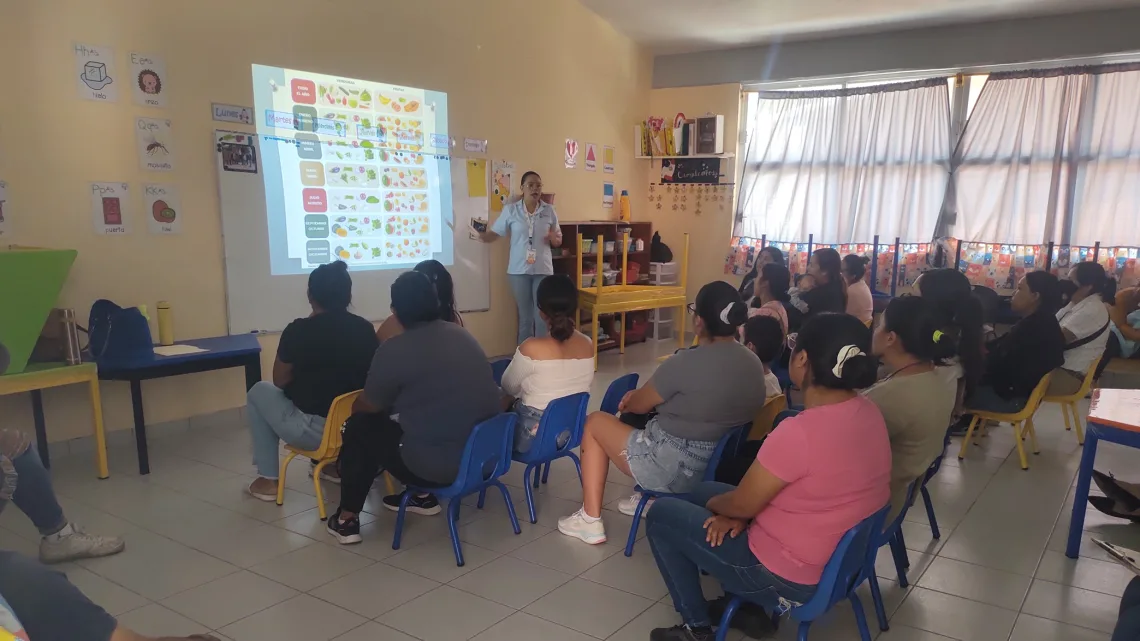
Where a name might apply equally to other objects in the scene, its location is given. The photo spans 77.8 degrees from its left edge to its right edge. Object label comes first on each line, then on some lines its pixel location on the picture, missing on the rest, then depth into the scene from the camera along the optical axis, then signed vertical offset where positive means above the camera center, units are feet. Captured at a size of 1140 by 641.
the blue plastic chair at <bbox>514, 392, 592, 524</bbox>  9.30 -2.88
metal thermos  10.80 -1.87
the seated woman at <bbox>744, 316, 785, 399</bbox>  11.40 -1.90
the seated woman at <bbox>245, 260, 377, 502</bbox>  9.59 -1.99
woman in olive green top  7.22 -1.77
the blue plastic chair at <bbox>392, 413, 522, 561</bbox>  8.32 -3.01
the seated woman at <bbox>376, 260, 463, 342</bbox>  10.87 -1.16
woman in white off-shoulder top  9.50 -1.95
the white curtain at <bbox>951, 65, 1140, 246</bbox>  18.54 +1.62
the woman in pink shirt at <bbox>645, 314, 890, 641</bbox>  5.56 -2.14
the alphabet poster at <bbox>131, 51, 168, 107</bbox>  12.44 +2.38
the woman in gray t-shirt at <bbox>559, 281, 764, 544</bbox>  8.02 -2.10
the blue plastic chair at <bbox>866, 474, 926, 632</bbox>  7.09 -3.56
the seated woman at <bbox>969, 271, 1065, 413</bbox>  11.96 -2.32
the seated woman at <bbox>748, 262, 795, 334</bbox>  13.33 -1.31
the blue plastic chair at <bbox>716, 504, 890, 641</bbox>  5.61 -2.96
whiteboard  13.93 -1.32
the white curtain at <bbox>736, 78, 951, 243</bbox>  21.03 +1.72
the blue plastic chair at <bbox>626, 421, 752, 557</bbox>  8.17 -2.76
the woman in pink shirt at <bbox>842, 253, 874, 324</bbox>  16.11 -1.62
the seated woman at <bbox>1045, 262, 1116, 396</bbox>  12.80 -2.17
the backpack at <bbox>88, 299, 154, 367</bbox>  11.18 -1.91
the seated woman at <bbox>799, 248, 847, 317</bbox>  14.66 -1.38
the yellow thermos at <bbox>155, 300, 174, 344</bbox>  12.75 -1.96
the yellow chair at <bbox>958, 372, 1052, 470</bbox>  12.03 -3.36
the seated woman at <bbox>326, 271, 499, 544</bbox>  8.32 -2.13
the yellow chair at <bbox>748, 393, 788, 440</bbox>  8.91 -2.53
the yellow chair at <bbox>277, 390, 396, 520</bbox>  9.33 -2.96
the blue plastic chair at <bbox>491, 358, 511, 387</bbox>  11.43 -2.44
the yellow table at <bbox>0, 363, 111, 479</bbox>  10.13 -2.45
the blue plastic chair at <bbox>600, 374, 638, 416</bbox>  10.10 -2.51
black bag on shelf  25.00 -1.19
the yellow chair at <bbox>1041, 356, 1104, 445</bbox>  12.71 -3.12
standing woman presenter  19.47 -0.60
